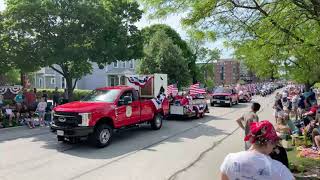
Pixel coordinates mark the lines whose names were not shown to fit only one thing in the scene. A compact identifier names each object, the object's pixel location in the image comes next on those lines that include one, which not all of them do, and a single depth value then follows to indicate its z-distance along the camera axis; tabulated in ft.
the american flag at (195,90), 45.22
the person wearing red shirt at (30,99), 38.33
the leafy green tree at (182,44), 110.24
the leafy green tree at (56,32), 43.06
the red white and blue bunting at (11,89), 46.72
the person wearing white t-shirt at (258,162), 6.83
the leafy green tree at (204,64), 139.26
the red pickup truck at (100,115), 24.11
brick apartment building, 326.04
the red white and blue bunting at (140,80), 36.26
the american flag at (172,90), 45.18
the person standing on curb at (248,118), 16.86
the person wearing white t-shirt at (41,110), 35.71
